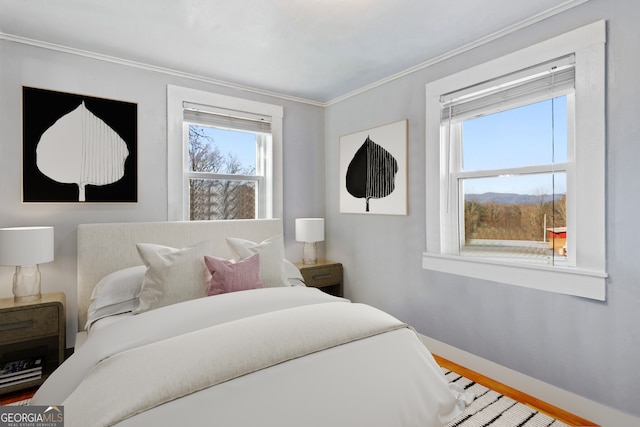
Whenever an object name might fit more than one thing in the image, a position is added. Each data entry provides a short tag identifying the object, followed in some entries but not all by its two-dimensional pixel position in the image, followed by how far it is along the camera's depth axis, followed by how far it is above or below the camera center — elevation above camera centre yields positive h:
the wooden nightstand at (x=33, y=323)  2.16 -0.72
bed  1.12 -0.59
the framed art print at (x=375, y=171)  3.12 +0.42
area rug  1.95 -1.21
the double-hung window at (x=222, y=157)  3.09 +0.56
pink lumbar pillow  2.24 -0.43
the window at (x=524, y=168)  1.97 +0.30
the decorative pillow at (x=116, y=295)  2.21 -0.55
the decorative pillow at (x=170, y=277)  2.14 -0.41
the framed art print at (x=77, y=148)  2.50 +0.51
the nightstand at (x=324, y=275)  3.49 -0.66
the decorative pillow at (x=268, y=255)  2.55 -0.33
